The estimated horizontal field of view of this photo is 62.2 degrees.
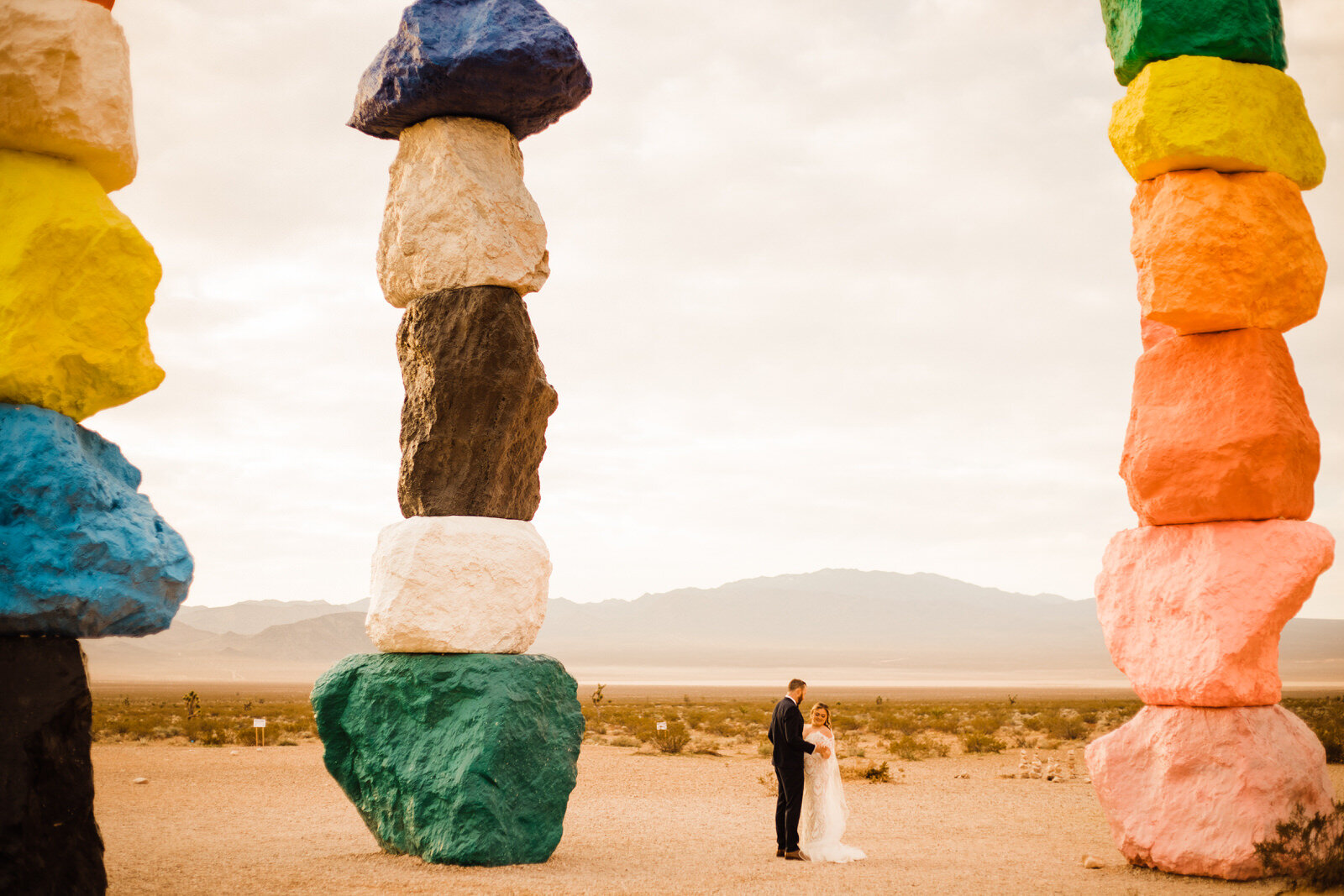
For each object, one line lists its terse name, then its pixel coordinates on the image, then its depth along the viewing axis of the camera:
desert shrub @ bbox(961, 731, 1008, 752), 22.28
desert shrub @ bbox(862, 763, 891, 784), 16.60
